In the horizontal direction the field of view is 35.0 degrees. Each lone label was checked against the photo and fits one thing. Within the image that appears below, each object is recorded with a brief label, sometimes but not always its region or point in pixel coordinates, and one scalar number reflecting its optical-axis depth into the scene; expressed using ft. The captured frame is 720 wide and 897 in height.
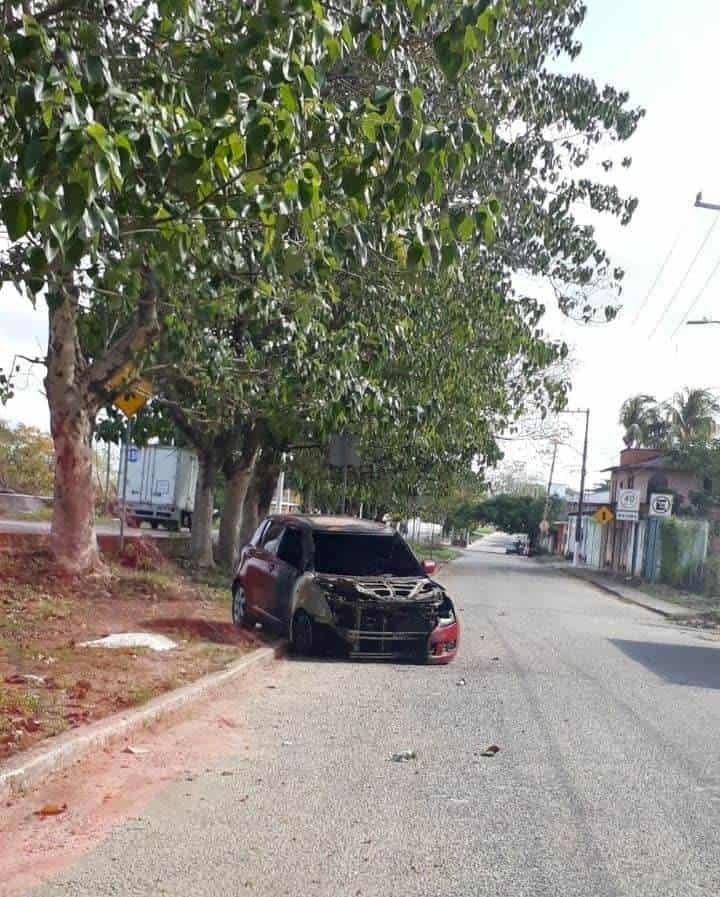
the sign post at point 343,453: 67.92
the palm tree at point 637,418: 219.00
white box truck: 139.85
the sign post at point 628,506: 124.77
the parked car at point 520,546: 315.37
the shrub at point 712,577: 122.53
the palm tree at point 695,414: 198.29
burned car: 43.04
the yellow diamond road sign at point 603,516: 146.92
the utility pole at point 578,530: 202.32
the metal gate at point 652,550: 143.23
